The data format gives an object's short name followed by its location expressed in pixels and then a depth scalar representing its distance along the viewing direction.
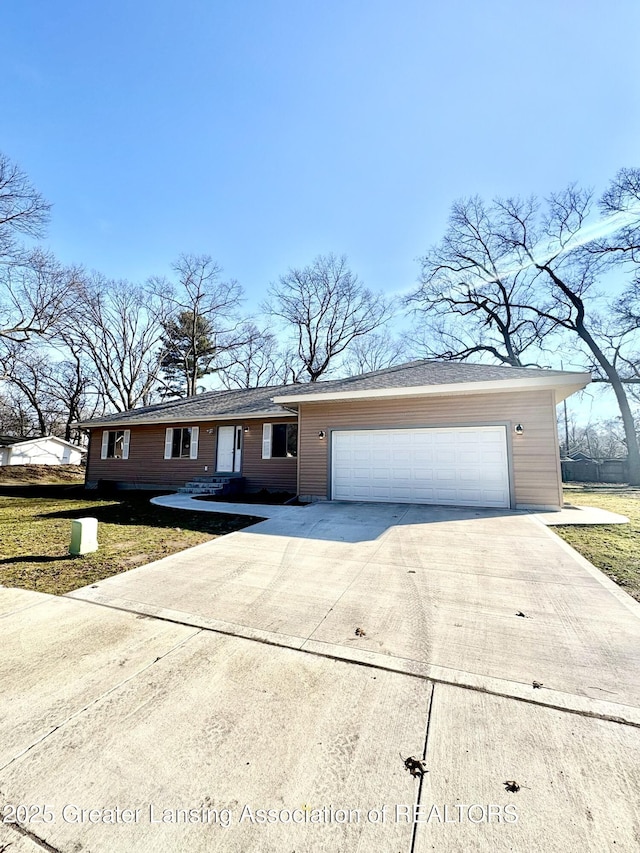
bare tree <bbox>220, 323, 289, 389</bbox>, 27.07
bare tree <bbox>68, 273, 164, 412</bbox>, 25.11
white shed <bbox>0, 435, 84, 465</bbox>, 22.25
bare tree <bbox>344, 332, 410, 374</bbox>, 25.64
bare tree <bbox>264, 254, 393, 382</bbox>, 24.23
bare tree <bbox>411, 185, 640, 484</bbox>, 20.27
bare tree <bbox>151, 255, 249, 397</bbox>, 23.55
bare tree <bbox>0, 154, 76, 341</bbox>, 15.85
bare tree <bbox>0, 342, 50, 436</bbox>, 21.52
